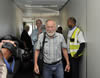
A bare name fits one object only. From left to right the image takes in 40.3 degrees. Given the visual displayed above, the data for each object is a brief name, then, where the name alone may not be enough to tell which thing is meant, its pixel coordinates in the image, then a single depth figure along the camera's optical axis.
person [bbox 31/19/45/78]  3.34
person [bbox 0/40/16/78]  0.94
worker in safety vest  2.72
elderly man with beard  2.05
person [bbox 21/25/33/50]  4.70
